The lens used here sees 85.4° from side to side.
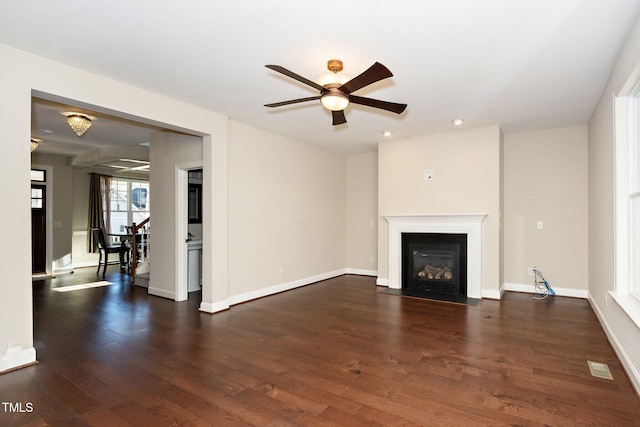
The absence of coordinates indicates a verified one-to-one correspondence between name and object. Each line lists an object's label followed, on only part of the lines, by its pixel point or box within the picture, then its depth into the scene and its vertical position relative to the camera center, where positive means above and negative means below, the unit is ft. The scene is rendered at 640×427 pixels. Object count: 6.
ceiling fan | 8.52 +3.36
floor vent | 8.67 -4.04
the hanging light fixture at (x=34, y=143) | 18.91 +3.96
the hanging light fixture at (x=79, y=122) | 14.96 +4.04
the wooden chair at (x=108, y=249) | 24.82 -2.55
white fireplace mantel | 17.11 -0.88
